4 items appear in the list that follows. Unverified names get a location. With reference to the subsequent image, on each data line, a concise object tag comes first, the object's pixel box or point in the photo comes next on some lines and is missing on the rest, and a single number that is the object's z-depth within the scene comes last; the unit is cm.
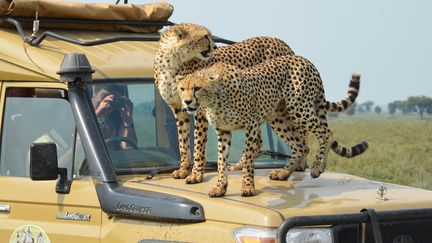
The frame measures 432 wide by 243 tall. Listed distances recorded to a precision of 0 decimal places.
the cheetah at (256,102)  1045
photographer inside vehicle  1152
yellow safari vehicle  991
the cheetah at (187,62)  1109
